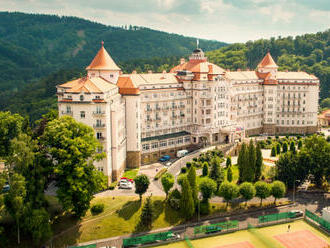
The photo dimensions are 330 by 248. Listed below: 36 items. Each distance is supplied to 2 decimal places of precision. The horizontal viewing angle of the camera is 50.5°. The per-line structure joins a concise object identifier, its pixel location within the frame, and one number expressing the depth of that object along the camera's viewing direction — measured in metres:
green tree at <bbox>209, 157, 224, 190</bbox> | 84.88
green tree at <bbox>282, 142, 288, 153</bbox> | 112.69
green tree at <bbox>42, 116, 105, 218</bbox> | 66.00
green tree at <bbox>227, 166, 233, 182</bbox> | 87.88
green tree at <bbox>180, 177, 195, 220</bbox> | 71.69
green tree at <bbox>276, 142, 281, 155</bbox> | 112.49
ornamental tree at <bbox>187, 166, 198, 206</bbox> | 73.69
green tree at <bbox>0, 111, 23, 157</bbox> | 79.17
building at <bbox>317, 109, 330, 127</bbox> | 156.00
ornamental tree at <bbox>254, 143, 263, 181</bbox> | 87.55
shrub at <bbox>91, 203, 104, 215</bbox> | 72.69
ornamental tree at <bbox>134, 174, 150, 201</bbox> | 76.12
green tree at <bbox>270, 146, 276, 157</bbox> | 110.44
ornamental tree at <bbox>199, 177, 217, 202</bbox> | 75.94
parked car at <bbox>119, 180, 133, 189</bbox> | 84.06
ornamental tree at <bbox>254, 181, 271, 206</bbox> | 78.12
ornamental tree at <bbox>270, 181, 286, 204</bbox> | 78.50
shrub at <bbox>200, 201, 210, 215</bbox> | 76.06
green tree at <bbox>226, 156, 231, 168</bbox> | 97.50
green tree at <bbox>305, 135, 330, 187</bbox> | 84.56
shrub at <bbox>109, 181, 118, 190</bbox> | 82.69
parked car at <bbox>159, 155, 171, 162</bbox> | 107.03
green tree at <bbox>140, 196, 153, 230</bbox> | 70.94
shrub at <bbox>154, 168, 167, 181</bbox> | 91.62
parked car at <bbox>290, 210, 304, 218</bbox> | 76.33
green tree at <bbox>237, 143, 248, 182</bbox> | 86.00
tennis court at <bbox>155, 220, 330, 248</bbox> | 66.69
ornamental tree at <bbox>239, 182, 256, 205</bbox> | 76.88
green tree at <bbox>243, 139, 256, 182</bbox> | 85.66
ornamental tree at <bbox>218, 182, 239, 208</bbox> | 76.12
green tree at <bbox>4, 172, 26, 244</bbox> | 58.90
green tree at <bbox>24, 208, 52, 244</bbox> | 59.94
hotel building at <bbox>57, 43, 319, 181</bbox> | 81.62
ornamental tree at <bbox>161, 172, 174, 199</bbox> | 77.44
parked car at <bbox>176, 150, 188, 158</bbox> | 109.32
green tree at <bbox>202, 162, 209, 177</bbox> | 92.19
